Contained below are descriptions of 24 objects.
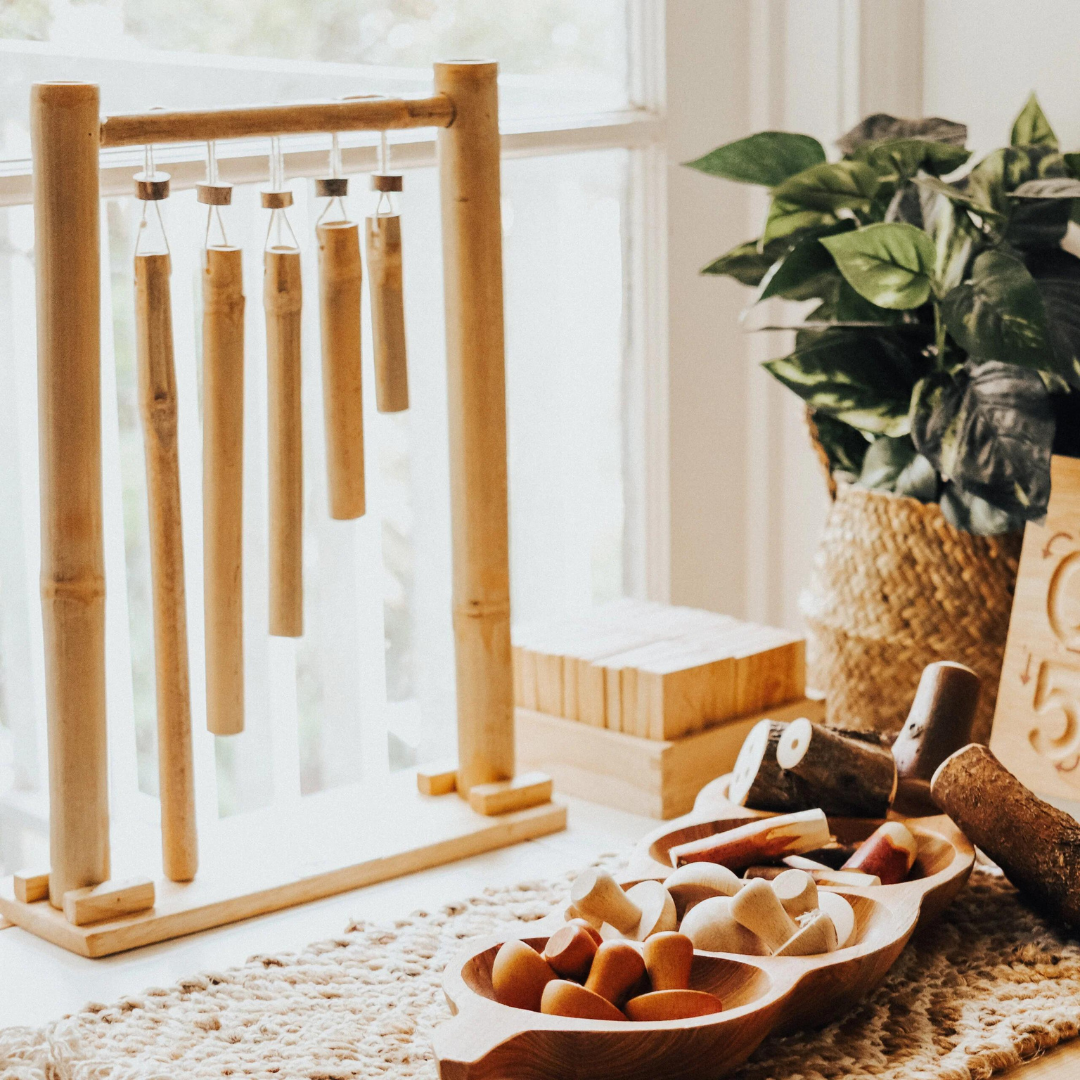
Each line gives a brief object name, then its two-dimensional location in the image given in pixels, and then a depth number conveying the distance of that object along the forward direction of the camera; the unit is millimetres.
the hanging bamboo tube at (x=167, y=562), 1522
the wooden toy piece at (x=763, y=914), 1415
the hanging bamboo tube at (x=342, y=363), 1560
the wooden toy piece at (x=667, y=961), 1388
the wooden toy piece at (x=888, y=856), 1488
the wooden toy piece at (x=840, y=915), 1438
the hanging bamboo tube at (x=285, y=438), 1546
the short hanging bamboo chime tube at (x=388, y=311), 1583
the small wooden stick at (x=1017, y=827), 1492
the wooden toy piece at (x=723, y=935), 1421
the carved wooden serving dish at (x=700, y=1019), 1351
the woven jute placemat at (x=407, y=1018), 1415
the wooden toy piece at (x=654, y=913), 1432
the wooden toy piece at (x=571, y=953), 1394
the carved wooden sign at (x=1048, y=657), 1660
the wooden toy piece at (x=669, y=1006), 1373
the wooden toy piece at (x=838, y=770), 1527
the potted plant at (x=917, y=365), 1608
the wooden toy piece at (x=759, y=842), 1488
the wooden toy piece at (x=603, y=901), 1429
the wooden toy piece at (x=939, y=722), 1579
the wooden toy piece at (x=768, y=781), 1533
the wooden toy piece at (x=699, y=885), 1454
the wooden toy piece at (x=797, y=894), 1437
